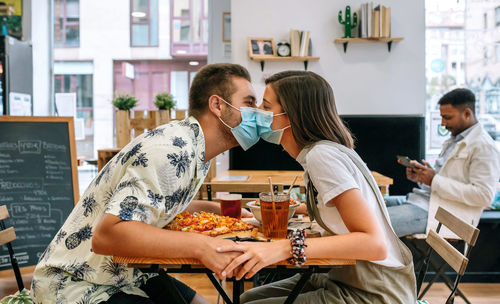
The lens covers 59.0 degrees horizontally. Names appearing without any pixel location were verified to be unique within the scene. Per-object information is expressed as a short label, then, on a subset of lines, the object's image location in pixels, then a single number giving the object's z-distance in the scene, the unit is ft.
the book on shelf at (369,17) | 15.16
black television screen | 15.46
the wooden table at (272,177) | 10.87
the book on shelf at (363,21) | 15.21
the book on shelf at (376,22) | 15.08
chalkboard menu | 10.42
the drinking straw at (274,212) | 4.59
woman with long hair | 3.97
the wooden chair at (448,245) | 5.30
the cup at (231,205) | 5.67
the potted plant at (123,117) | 17.74
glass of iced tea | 4.60
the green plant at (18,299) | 5.69
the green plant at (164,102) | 17.89
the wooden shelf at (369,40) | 15.31
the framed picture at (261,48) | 15.72
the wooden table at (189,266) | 3.95
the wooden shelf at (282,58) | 15.52
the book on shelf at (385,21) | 15.19
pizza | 4.52
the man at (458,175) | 9.52
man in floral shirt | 3.86
